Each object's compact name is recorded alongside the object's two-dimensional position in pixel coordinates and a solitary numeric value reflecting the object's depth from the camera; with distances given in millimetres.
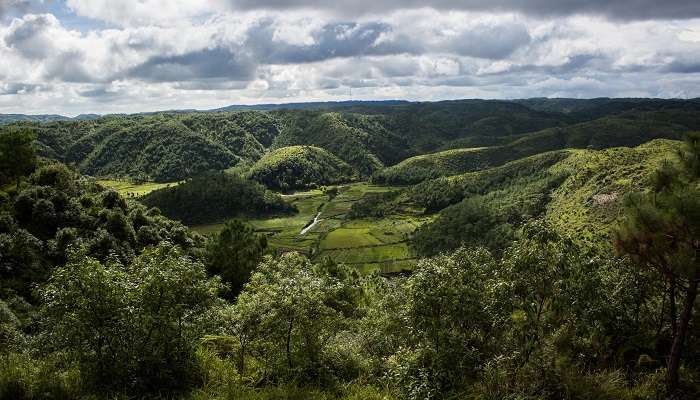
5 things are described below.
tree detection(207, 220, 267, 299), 61625
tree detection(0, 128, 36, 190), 64250
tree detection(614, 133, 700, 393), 13742
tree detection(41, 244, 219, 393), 14625
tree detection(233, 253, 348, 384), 17781
